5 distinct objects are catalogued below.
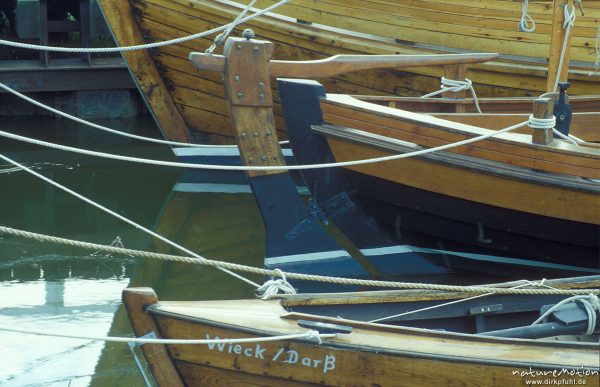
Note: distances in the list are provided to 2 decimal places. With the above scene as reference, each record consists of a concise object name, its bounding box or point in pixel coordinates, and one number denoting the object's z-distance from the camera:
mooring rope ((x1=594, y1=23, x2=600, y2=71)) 14.34
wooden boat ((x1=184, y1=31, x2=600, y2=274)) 9.52
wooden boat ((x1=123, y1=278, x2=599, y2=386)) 5.86
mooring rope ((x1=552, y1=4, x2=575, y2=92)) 10.96
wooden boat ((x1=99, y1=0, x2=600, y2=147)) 14.86
